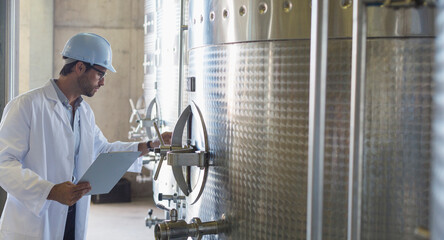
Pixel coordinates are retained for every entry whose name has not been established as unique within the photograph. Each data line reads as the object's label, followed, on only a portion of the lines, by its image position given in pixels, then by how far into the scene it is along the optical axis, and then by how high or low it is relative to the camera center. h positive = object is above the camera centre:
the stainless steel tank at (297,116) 1.30 -0.02
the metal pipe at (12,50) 3.24 +0.36
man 2.07 -0.21
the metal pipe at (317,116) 1.17 -0.02
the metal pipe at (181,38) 3.10 +0.44
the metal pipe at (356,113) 1.08 -0.01
